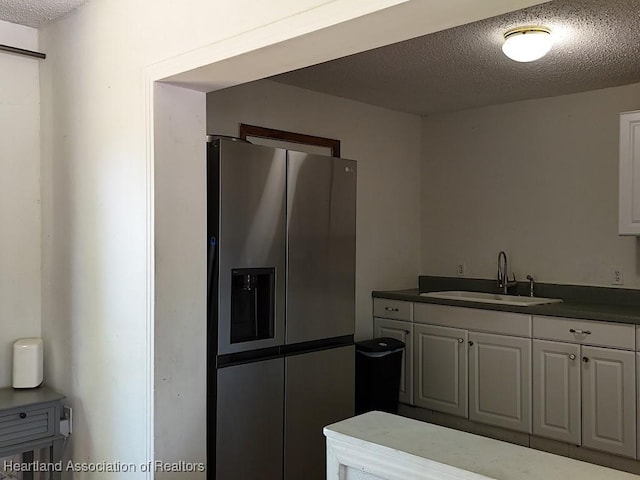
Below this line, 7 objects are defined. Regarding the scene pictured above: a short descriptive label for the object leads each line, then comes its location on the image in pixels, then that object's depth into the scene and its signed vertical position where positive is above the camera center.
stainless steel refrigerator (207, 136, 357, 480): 2.56 -0.32
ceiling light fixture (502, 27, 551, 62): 2.66 +0.88
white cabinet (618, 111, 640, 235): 3.38 +0.38
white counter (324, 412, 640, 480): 0.99 -0.39
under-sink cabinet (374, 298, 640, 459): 3.20 -0.80
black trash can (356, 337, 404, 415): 3.79 -0.88
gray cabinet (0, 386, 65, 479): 2.41 -0.76
